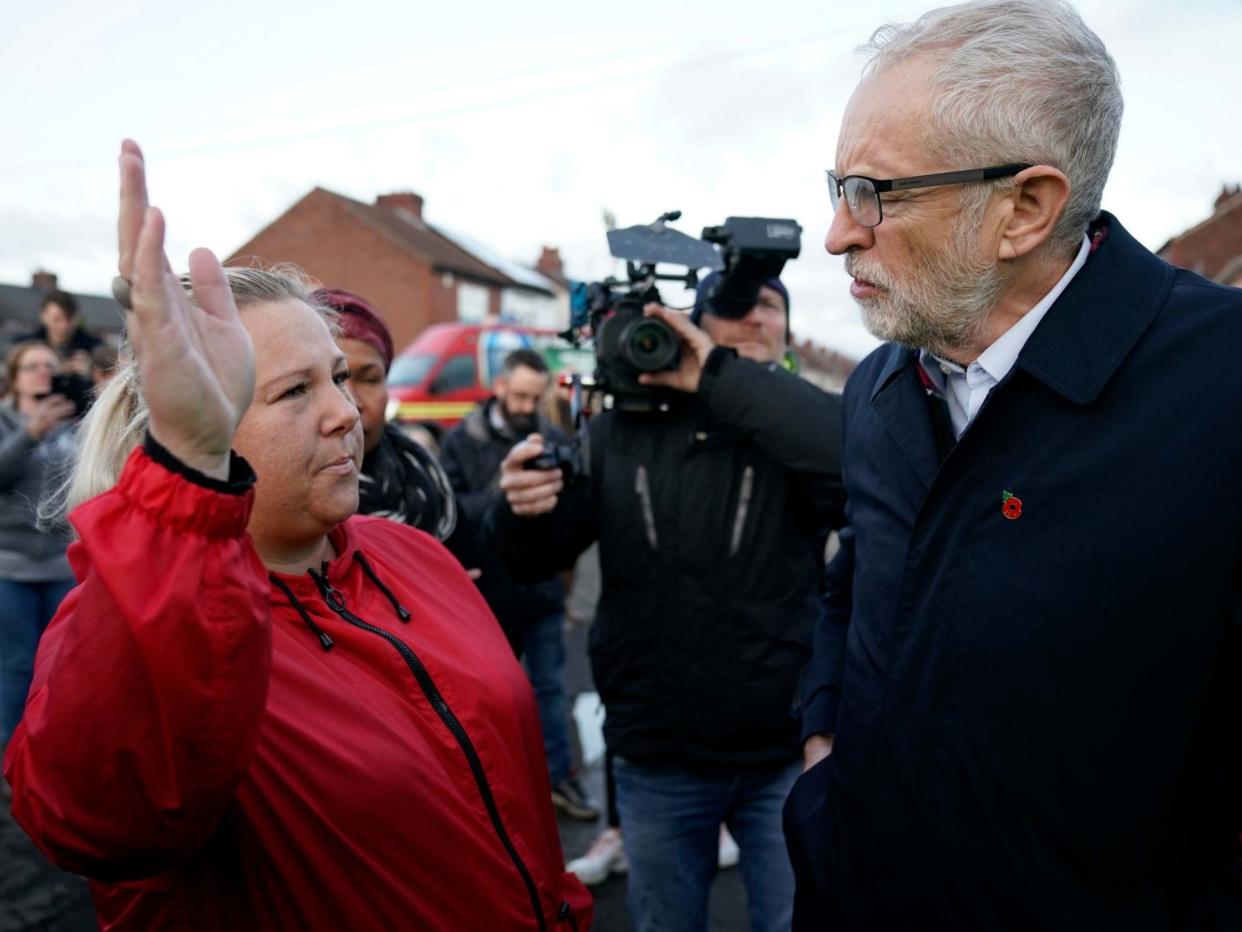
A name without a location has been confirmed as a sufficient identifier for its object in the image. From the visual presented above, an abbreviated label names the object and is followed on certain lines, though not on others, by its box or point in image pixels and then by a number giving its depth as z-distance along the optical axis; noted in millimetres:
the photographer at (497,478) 4309
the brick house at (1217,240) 31172
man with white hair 1251
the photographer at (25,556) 4113
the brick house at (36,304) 41406
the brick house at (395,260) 32188
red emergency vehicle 12359
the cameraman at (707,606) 2336
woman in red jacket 998
